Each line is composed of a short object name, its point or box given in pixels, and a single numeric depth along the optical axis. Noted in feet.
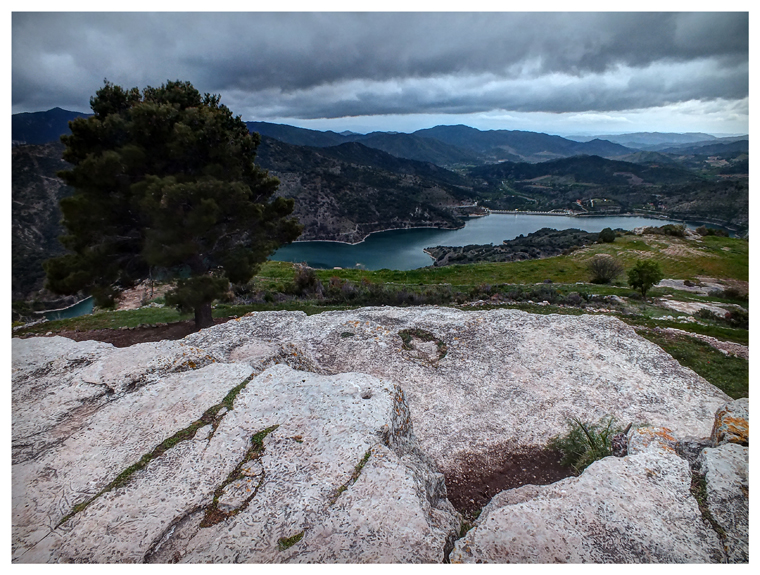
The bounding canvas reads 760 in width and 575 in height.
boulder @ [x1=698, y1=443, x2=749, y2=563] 9.77
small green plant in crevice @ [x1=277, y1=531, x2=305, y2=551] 9.14
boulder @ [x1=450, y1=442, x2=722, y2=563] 9.77
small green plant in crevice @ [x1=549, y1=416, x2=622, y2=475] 15.44
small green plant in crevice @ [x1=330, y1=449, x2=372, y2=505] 10.45
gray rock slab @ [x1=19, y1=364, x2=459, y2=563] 9.12
